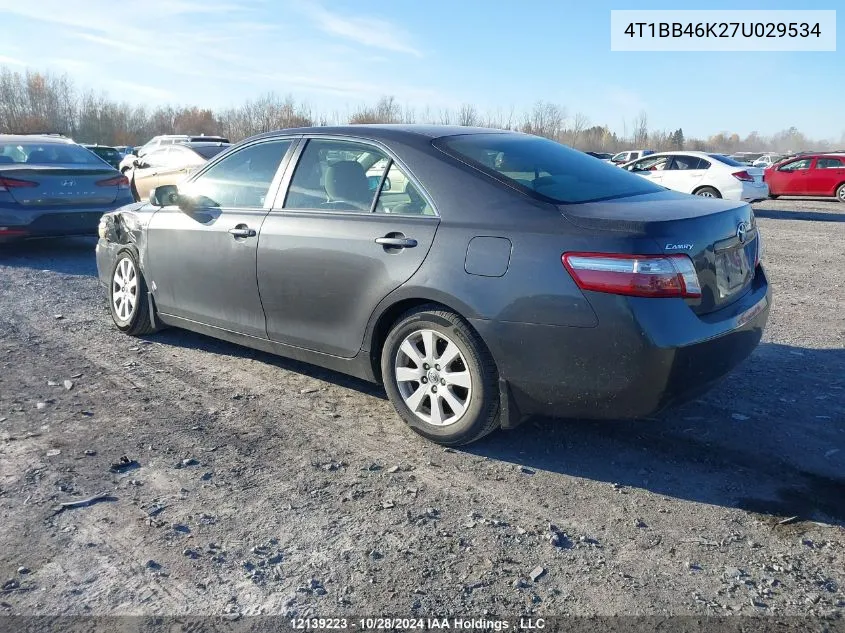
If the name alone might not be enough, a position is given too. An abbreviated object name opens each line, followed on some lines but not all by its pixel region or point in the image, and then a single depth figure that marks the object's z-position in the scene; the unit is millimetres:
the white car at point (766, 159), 37866
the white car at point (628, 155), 36094
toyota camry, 3174
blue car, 8609
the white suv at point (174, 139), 25003
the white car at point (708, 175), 16125
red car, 21172
